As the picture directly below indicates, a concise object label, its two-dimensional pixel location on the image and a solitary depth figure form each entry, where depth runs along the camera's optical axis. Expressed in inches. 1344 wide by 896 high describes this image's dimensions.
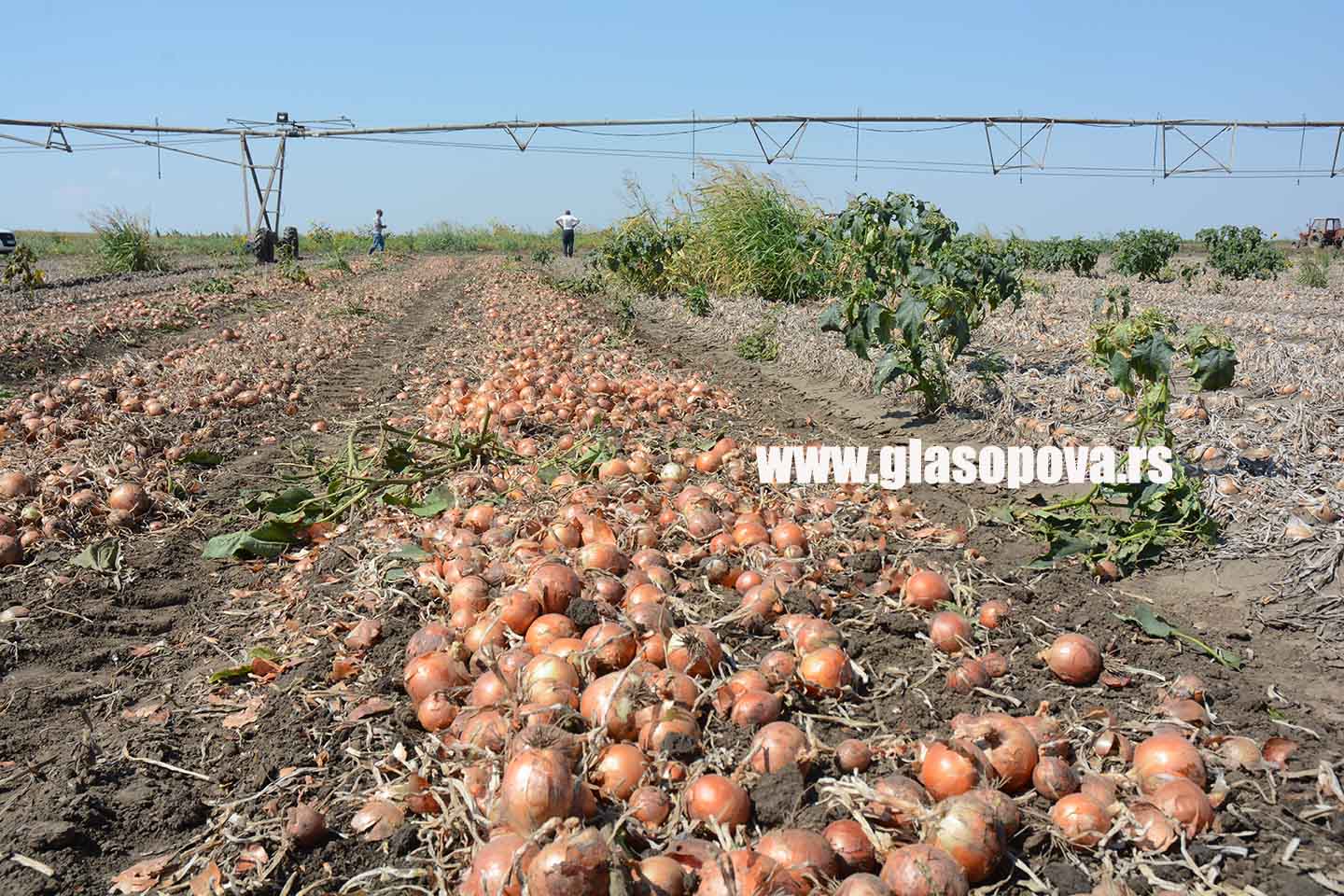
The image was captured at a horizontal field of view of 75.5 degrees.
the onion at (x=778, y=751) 75.0
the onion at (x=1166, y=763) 76.4
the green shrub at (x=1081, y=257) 876.6
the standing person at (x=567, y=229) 1174.3
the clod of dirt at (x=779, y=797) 70.1
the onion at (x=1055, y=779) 74.9
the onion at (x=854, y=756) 76.2
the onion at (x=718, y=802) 68.6
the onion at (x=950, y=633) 99.9
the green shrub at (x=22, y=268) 531.0
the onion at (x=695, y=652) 87.1
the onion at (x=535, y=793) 64.1
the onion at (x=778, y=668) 88.9
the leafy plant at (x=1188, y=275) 703.1
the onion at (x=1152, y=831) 70.3
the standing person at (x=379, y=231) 1213.1
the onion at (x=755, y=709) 82.4
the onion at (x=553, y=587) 98.1
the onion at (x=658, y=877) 60.5
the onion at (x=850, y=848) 64.8
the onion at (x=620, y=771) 71.9
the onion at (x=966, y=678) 92.5
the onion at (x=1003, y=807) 69.2
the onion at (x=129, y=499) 164.9
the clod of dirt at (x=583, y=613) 95.7
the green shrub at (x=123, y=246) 825.5
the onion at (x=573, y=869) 57.3
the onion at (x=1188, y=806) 72.0
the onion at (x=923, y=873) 60.7
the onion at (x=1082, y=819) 70.4
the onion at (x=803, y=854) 60.9
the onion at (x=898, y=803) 68.3
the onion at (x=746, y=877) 59.1
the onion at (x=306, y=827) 73.8
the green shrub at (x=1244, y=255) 843.4
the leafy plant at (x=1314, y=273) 671.8
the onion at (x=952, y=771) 71.7
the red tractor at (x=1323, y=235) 1424.7
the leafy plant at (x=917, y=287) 215.6
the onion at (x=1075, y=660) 97.6
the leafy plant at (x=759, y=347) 335.0
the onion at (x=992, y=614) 108.3
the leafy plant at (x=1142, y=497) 138.6
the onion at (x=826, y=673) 89.0
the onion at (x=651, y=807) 68.6
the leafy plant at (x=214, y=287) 557.3
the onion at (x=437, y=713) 85.5
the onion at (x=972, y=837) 65.3
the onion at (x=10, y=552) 144.8
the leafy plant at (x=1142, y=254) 835.1
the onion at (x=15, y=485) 163.6
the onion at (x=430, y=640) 95.0
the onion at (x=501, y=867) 59.0
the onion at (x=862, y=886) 58.6
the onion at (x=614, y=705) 77.0
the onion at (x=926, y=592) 109.2
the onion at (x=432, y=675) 88.7
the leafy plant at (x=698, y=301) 459.8
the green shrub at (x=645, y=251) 569.6
